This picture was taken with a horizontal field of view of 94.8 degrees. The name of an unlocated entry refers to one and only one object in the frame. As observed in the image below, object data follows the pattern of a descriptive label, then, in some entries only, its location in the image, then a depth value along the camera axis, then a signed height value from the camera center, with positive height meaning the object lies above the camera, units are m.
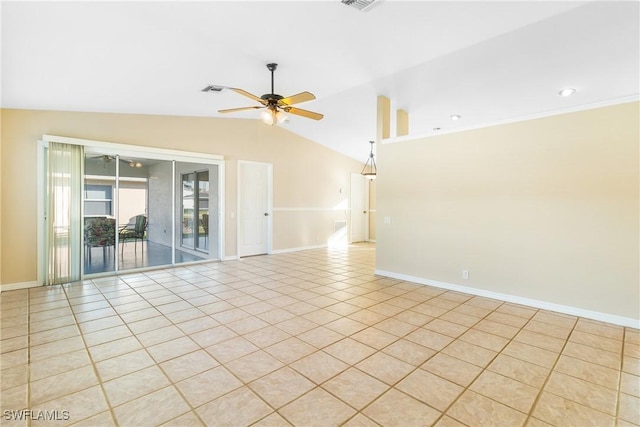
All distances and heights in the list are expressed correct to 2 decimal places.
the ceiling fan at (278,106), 3.51 +1.34
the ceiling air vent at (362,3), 2.62 +1.86
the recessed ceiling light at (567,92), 4.23 +1.74
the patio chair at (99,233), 5.05 -0.43
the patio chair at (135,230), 5.91 -0.44
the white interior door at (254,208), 7.02 +0.03
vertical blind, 4.48 -0.05
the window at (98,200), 4.95 +0.15
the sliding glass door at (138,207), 4.71 +0.04
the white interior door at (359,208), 9.84 +0.06
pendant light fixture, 9.67 +1.48
